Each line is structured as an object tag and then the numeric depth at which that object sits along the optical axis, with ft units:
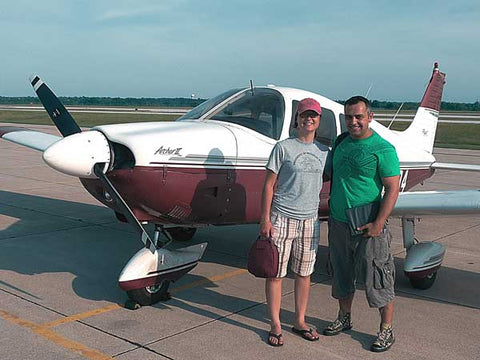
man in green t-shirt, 12.44
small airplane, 14.55
